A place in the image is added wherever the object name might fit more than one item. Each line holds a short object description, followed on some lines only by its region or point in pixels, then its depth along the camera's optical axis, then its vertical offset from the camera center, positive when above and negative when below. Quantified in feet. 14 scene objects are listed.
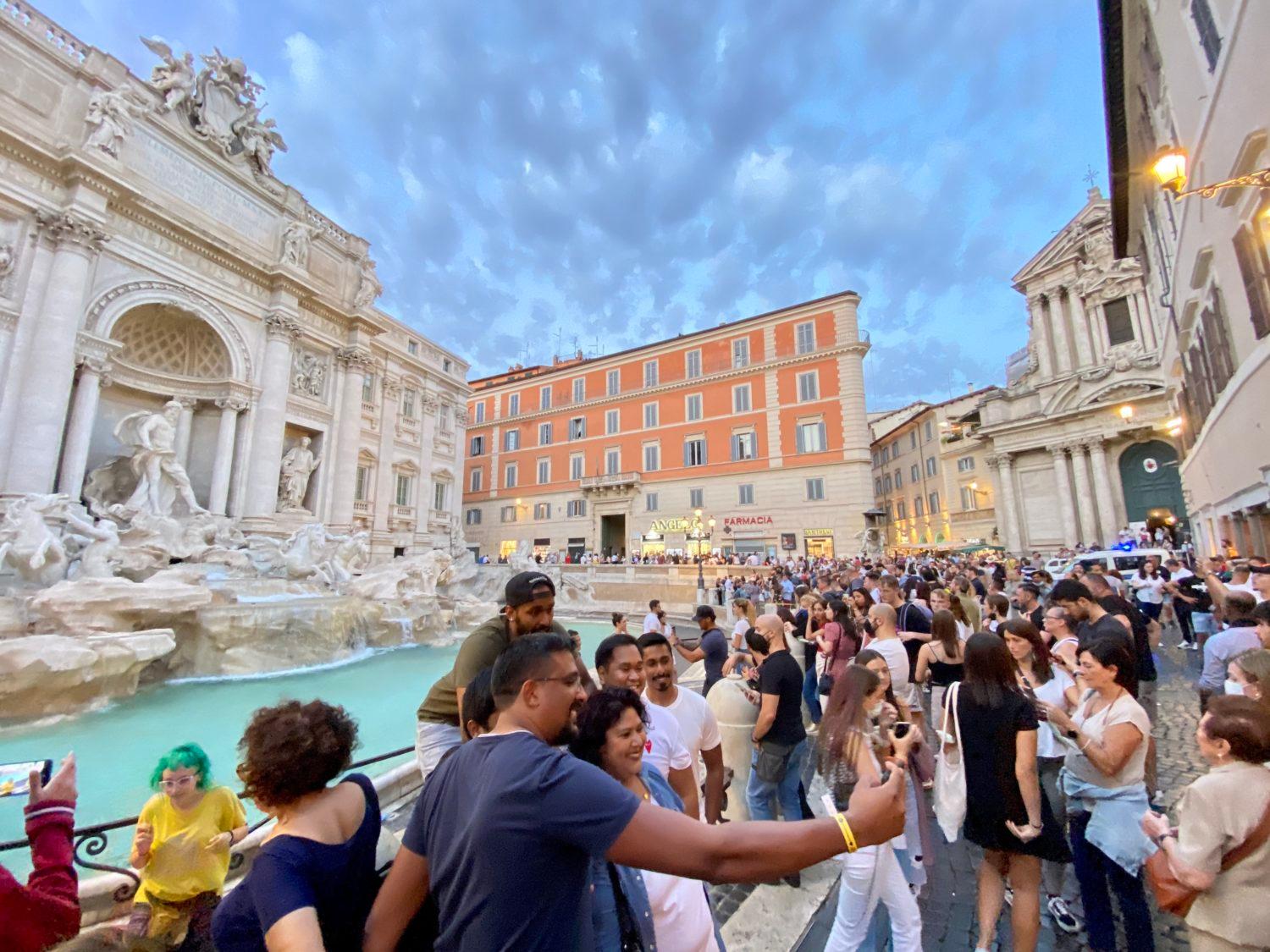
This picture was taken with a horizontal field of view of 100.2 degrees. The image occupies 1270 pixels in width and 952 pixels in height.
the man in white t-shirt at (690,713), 8.54 -2.41
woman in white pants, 7.29 -4.19
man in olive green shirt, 8.45 -1.86
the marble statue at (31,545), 28.84 +1.44
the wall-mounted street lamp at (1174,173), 15.43 +12.18
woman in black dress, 7.93 -3.50
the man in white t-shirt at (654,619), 22.84 -2.42
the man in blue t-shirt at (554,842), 3.65 -1.92
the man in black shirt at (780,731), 11.16 -3.50
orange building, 84.07 +21.63
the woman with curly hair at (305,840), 4.11 -2.31
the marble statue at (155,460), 42.60 +8.80
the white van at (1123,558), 41.16 +0.06
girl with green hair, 7.29 -3.95
